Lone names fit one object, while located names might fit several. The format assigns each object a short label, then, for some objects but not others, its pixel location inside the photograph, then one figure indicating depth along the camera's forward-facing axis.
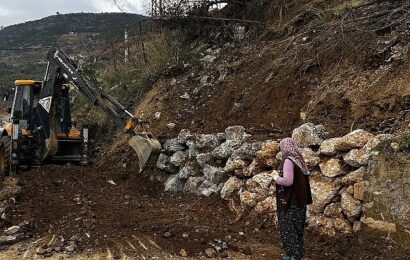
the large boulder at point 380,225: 5.98
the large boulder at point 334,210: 6.55
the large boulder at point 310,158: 7.13
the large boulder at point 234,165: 8.18
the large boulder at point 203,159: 9.11
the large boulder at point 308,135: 7.43
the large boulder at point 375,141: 6.37
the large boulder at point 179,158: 9.79
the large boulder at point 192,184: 8.99
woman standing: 5.48
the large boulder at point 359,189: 6.28
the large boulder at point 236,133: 8.90
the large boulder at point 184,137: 9.98
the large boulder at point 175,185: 9.44
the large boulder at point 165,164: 10.00
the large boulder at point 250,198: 7.57
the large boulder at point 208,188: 8.59
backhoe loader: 10.35
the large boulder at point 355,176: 6.36
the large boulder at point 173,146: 10.03
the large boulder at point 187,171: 9.37
